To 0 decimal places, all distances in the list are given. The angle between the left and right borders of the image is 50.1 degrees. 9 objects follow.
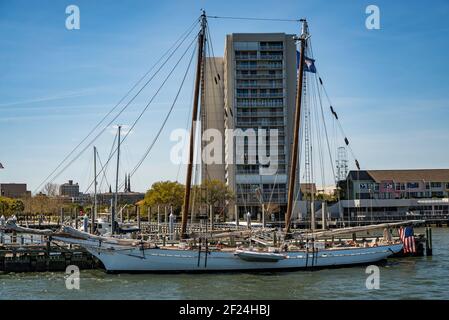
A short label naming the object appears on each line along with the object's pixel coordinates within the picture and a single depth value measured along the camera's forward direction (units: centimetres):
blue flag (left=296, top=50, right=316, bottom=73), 4403
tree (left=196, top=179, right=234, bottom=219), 9219
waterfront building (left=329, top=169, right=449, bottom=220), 10138
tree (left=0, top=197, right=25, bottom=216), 9787
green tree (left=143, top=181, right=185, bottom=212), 9356
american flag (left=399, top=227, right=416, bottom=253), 4638
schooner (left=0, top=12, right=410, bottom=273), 3594
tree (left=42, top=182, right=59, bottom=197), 13568
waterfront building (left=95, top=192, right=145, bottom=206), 14110
